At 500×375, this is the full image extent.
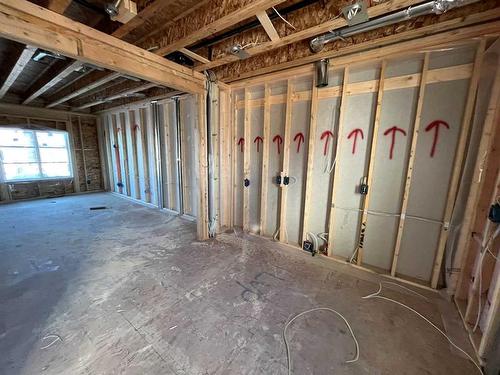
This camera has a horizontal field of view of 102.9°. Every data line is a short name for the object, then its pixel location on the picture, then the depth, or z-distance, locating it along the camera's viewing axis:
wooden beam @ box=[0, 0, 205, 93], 1.49
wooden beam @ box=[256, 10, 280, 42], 1.76
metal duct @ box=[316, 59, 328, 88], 2.43
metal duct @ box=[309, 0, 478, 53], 1.51
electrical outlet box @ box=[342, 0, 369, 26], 1.56
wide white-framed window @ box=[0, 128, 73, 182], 5.30
